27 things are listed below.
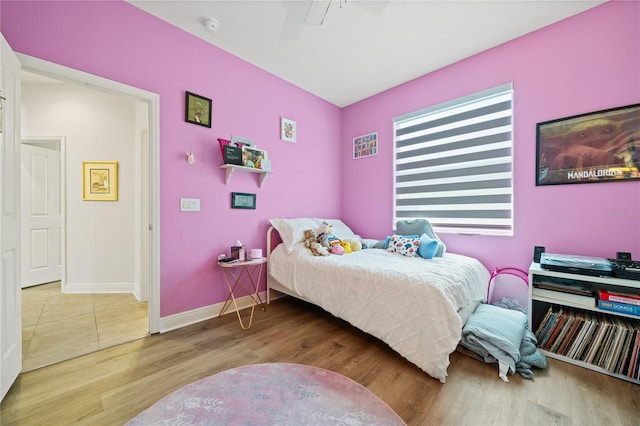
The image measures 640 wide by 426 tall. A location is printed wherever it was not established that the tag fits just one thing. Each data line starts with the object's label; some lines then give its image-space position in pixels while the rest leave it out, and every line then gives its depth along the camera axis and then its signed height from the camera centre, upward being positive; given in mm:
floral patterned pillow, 2461 -352
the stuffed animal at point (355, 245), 2807 -393
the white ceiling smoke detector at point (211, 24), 2115 +1677
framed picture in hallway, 3244 +419
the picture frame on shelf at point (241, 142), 2555 +772
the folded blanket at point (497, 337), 1579 -872
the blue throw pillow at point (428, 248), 2346 -360
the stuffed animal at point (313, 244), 2480 -351
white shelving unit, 1560 -620
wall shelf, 2458 +453
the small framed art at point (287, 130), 3039 +1055
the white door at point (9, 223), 1320 -67
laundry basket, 2266 -744
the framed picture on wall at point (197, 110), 2279 +991
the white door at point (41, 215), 3400 -53
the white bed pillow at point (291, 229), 2678 -202
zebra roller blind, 2447 +541
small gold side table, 2396 -755
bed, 1533 -628
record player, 1635 -378
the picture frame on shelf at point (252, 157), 2514 +586
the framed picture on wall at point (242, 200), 2608 +122
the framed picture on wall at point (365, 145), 3455 +981
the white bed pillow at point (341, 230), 3080 -258
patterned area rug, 1152 -1006
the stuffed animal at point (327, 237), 2654 -295
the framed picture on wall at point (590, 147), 1826 +527
